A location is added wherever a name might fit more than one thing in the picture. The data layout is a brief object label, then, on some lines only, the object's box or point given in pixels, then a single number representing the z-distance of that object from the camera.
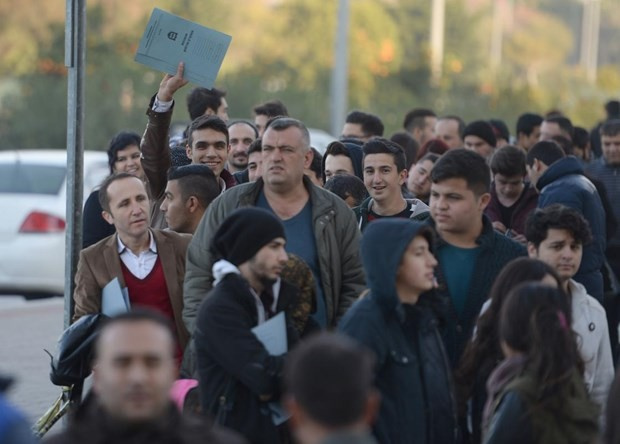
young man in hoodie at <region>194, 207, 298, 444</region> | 11.24
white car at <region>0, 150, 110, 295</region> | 30.25
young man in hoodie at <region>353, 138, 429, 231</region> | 16.48
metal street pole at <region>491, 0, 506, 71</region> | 124.43
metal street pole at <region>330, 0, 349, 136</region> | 52.19
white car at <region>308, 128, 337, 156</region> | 39.36
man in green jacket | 13.32
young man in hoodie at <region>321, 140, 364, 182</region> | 19.34
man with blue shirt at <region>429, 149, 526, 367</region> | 12.79
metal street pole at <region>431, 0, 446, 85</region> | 82.38
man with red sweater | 13.59
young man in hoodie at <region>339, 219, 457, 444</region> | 11.17
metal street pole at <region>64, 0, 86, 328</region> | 14.75
